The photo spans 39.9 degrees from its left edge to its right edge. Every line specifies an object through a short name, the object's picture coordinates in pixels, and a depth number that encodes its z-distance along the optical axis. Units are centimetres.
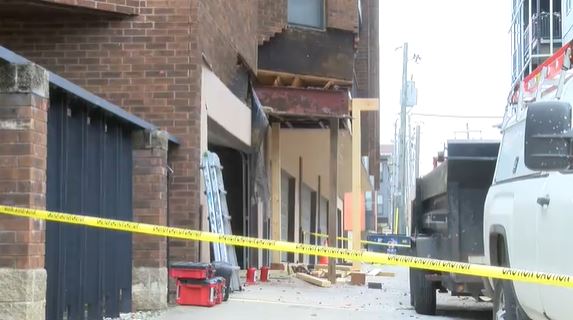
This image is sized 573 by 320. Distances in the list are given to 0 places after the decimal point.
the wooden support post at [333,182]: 1602
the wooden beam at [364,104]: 1656
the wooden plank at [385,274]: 2012
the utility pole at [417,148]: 4484
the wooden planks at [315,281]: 1481
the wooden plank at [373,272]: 2004
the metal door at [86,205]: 694
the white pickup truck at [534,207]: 438
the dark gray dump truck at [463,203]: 872
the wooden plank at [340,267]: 1880
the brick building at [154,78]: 959
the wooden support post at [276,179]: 1770
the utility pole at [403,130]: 3294
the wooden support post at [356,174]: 1644
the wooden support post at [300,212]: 2280
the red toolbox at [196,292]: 995
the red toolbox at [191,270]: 978
